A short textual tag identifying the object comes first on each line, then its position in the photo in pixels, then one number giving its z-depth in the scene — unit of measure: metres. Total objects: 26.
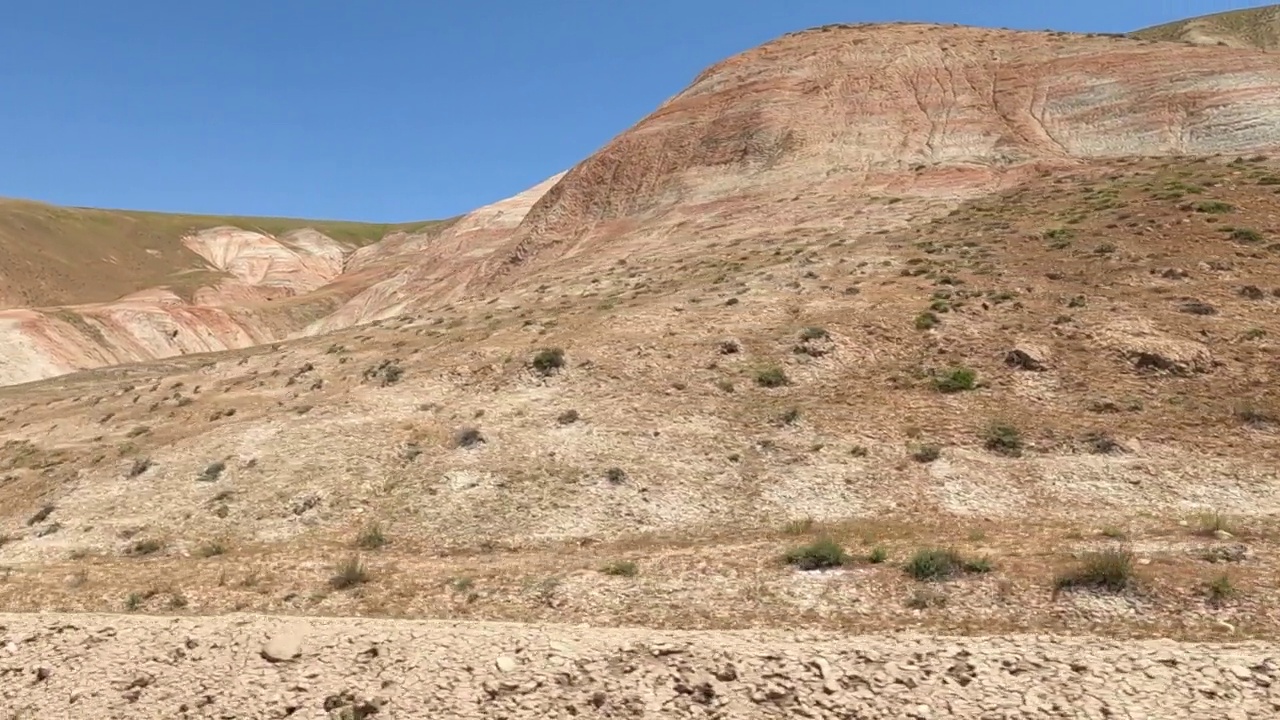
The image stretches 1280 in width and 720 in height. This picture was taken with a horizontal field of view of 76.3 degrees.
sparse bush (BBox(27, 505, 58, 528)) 18.61
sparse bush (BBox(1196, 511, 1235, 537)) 12.81
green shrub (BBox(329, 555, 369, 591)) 13.25
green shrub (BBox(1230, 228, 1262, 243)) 24.73
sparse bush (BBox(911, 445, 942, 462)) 17.09
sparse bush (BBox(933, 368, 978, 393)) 19.83
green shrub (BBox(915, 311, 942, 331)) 22.69
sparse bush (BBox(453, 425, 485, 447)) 19.62
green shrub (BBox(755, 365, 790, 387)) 21.31
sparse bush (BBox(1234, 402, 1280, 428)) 16.73
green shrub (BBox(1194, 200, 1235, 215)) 27.09
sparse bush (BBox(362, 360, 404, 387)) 24.69
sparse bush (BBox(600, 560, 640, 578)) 12.89
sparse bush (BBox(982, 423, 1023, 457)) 17.12
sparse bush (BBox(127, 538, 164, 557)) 16.12
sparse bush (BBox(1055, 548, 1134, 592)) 10.52
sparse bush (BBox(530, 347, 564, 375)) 23.14
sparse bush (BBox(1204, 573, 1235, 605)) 10.05
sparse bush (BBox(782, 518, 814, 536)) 14.91
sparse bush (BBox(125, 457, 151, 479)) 20.52
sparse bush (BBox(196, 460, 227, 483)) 19.41
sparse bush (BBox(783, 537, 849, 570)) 12.54
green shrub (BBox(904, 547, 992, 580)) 11.61
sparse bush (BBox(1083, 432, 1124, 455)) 16.58
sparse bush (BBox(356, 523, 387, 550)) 15.57
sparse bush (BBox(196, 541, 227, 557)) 15.58
